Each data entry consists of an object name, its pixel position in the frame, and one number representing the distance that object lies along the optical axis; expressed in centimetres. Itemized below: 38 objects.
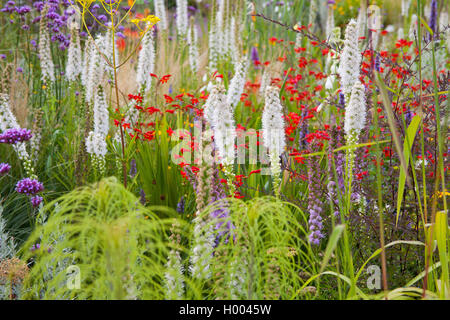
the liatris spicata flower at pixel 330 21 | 587
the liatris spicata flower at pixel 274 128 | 229
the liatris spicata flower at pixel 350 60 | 242
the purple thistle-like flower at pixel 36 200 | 266
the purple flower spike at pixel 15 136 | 267
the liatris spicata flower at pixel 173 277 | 156
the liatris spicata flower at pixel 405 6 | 672
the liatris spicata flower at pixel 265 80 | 416
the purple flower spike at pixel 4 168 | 276
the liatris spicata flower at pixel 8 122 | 288
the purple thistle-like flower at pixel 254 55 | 646
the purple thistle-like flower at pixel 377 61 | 384
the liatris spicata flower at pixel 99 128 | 281
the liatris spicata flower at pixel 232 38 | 522
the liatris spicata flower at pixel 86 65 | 360
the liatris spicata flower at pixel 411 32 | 583
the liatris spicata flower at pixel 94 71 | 322
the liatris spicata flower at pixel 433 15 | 568
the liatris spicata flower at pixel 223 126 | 209
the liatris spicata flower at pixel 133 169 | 338
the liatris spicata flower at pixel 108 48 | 354
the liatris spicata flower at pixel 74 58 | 385
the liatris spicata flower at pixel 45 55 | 387
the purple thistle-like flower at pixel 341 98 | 350
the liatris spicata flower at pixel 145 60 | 335
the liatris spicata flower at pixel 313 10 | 659
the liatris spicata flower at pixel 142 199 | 283
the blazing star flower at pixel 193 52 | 525
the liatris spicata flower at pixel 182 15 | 618
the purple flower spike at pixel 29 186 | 261
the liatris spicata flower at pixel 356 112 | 226
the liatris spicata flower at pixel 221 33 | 502
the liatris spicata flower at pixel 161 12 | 583
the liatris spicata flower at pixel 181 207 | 285
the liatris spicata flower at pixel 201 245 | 179
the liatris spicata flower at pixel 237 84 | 317
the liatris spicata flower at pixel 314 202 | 236
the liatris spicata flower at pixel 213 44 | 525
